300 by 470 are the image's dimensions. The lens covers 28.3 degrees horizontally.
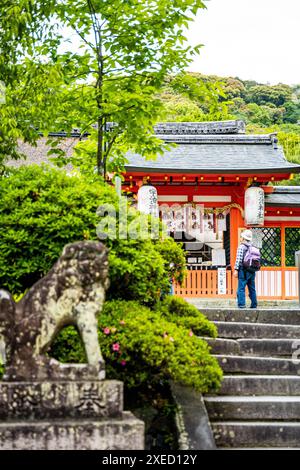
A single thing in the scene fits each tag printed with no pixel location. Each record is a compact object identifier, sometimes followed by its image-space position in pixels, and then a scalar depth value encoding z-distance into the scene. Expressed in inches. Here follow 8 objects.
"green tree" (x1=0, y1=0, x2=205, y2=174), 323.0
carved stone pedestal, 181.3
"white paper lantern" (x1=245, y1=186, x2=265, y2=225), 668.1
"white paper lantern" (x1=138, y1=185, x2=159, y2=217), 660.7
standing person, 461.1
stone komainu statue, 191.3
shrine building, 674.8
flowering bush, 226.2
